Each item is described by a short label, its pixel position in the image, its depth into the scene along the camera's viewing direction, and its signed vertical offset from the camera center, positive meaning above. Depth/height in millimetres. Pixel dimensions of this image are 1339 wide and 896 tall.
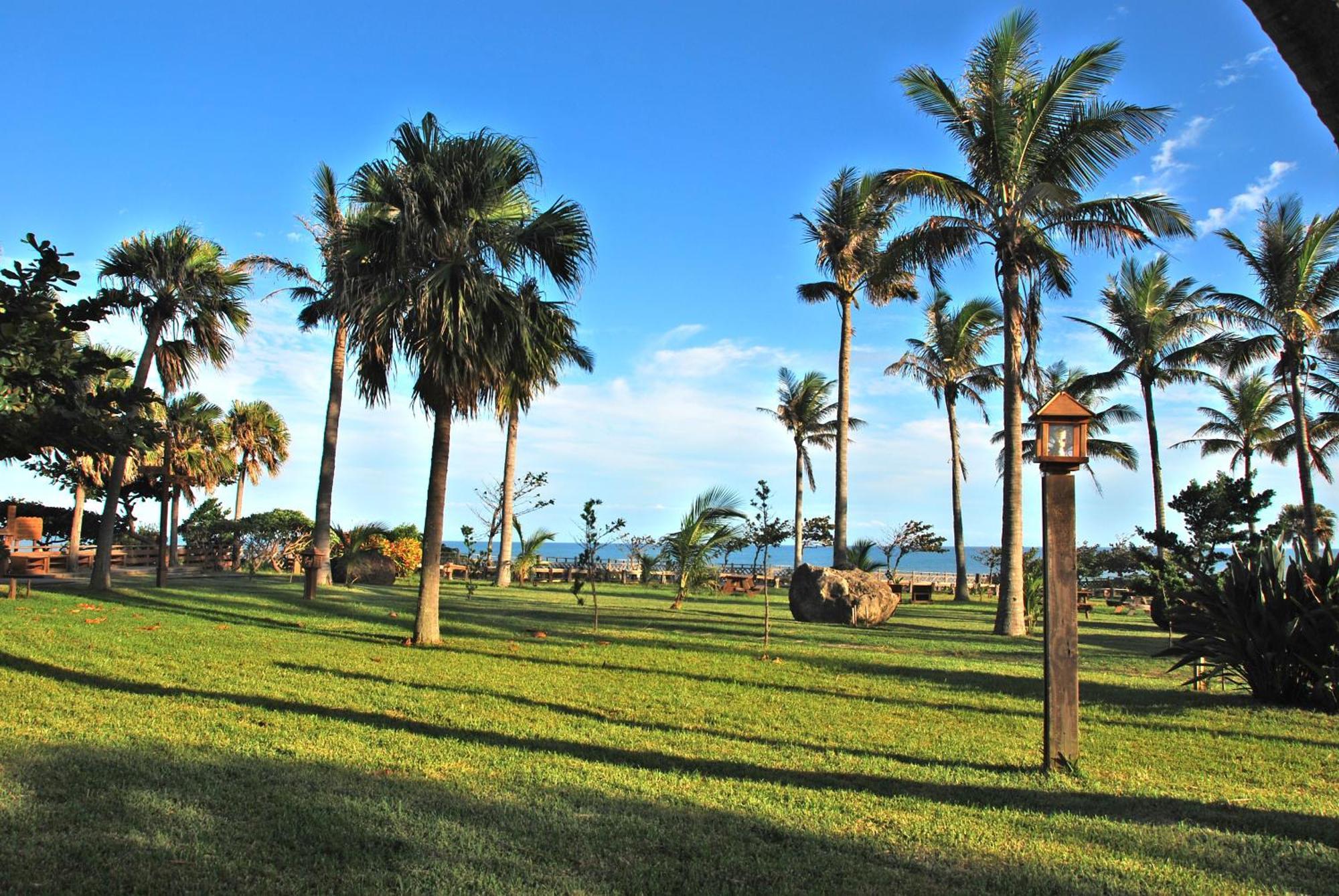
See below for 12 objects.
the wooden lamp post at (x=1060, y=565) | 5629 +102
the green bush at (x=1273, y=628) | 8086 -371
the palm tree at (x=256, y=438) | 39875 +4919
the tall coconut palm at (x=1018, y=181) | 16062 +7683
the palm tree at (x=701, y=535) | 18719 +660
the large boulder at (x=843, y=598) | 17891 -579
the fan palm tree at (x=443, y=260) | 11070 +3896
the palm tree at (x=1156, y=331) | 26484 +7865
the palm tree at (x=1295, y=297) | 22609 +7834
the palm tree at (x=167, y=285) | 17328 +5205
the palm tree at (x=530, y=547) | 29922 +323
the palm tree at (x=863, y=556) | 26031 +461
